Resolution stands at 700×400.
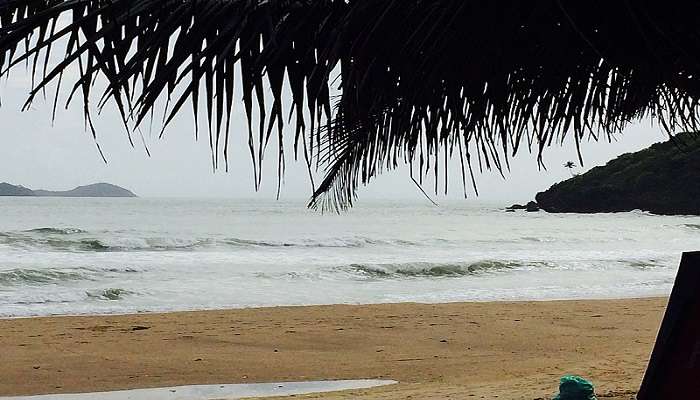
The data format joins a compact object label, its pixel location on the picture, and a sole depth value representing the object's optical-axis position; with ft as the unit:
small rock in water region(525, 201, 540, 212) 460.55
